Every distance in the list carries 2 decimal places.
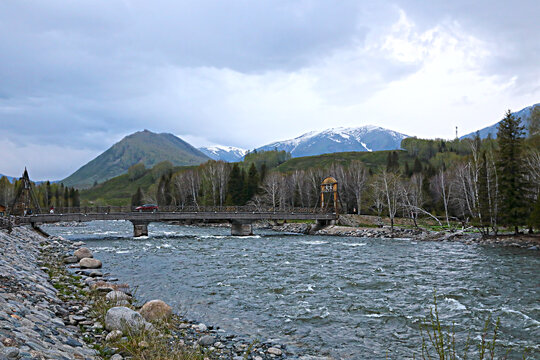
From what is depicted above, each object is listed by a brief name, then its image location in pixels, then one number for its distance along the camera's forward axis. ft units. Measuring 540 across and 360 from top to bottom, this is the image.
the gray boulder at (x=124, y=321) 30.78
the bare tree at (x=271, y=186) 289.74
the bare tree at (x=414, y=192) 225.87
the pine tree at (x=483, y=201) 127.24
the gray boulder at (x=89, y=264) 73.09
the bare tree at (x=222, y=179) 317.01
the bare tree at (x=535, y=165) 133.86
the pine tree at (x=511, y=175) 121.39
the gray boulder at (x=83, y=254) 83.18
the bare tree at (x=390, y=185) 188.94
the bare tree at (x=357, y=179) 259.62
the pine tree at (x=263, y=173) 336.82
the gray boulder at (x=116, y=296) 42.65
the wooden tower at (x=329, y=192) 227.42
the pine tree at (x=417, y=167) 354.95
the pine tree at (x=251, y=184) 312.48
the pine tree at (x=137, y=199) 447.42
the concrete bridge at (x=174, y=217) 161.89
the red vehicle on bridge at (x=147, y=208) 245.20
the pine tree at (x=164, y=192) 380.99
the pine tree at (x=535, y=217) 111.04
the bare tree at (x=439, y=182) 256.89
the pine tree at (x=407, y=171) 372.58
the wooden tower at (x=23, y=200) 156.99
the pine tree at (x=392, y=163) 343.77
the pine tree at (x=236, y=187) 308.81
